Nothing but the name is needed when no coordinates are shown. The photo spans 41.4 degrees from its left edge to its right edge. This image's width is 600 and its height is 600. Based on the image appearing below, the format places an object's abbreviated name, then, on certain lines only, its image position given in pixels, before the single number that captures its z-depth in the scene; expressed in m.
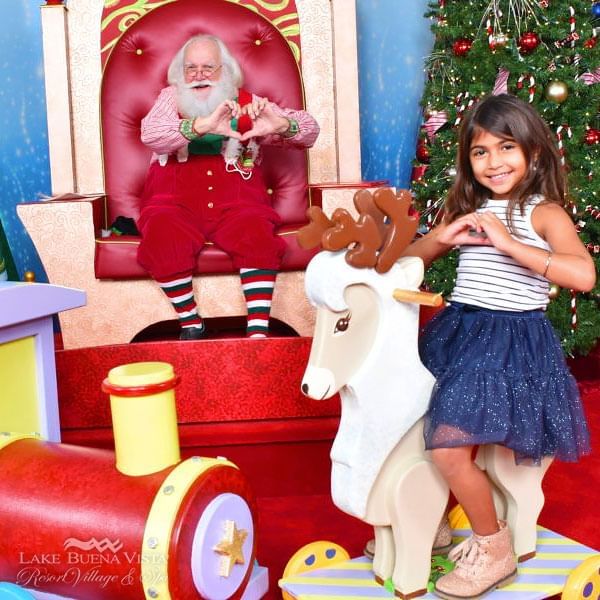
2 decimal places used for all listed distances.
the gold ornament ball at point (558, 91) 2.80
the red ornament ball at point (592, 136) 2.86
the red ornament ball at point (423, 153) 3.22
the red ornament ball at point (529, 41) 2.86
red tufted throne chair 2.98
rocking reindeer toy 1.35
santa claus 2.41
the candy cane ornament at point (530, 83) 2.85
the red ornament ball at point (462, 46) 2.99
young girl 1.41
